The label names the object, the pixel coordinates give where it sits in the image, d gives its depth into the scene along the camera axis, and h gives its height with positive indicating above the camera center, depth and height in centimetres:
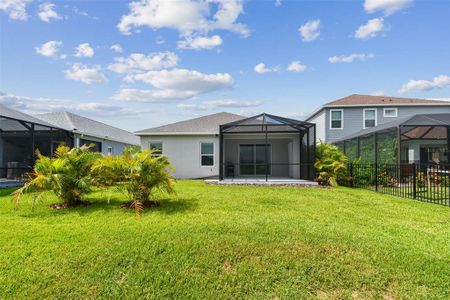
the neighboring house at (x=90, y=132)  1627 +179
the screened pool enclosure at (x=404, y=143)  1271 +91
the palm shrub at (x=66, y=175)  643 -46
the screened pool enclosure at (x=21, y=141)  1395 +97
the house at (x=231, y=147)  1384 +61
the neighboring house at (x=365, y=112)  1925 +346
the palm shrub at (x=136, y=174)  640 -43
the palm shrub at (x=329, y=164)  1199 -35
